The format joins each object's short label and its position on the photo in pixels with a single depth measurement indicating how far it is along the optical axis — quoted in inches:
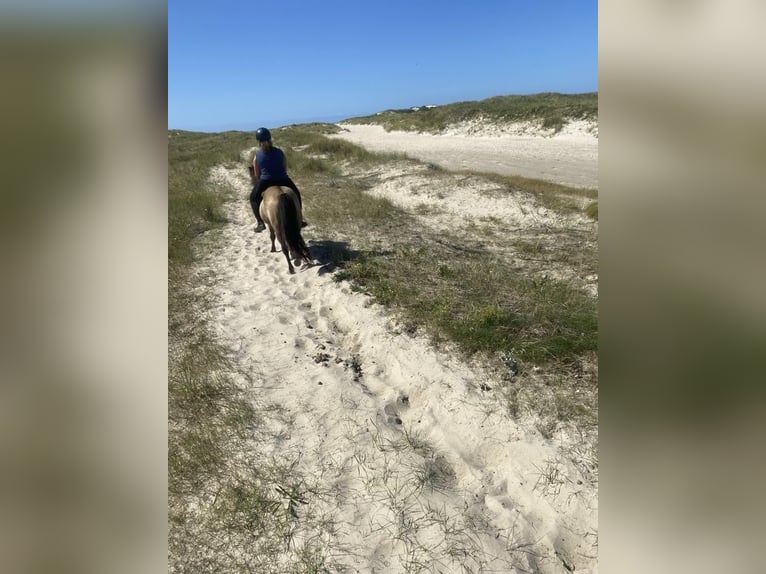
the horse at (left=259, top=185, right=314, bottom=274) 236.2
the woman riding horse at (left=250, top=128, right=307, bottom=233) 248.8
